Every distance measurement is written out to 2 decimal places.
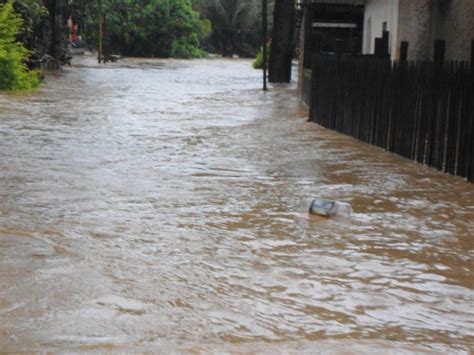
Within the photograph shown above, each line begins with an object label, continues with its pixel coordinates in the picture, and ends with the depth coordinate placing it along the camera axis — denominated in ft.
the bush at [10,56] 64.80
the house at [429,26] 45.14
